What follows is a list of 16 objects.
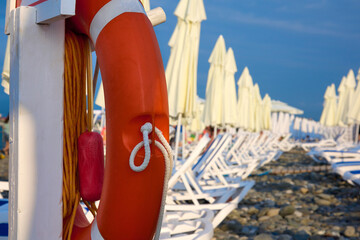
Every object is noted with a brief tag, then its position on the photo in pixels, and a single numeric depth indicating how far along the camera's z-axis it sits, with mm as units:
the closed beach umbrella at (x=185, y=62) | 7066
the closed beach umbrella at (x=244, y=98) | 15898
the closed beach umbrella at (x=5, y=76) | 5507
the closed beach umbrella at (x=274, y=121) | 30162
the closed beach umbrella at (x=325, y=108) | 23411
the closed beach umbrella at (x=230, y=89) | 11555
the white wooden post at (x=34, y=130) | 1448
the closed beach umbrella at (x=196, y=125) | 12422
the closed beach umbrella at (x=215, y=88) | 10641
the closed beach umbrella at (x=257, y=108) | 18141
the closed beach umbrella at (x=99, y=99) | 5754
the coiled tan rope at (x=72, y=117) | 1568
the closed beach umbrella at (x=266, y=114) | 21070
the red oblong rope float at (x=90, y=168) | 1542
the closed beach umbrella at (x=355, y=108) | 12164
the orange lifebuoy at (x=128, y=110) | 1298
